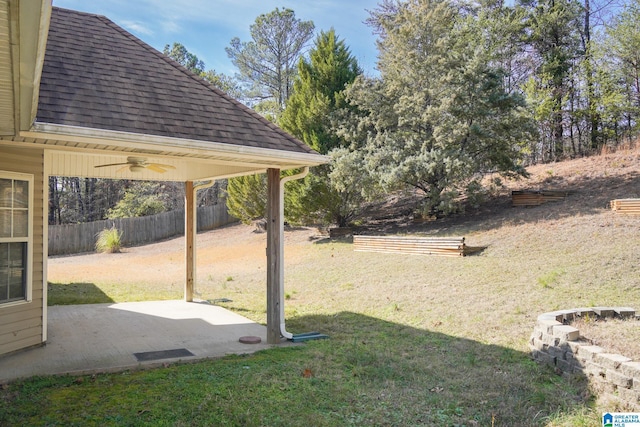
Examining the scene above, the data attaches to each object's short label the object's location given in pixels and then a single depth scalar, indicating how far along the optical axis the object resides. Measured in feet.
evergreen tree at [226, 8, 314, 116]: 86.89
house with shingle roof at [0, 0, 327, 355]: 14.29
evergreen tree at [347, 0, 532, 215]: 43.34
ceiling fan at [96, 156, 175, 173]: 17.97
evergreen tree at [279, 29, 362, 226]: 50.42
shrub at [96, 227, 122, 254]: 62.15
